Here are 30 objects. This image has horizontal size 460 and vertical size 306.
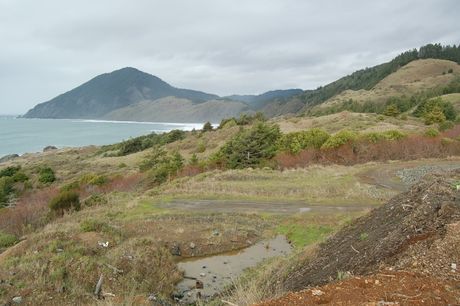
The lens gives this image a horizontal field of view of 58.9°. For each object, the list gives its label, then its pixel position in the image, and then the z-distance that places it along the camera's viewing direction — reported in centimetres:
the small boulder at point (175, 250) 2016
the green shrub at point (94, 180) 4831
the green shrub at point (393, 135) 4592
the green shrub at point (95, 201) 3234
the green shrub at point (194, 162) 5042
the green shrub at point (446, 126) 5924
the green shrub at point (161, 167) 4553
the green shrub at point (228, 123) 10097
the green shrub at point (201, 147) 8152
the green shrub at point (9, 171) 7019
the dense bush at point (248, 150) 4928
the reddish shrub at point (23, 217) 2762
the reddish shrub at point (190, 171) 4512
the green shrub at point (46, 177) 6560
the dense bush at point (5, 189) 5035
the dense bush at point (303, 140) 4725
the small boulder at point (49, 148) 14850
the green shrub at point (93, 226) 1980
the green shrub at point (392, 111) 10017
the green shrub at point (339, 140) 4450
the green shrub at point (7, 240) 2212
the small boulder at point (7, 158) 12680
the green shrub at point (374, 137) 4534
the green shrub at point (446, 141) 4300
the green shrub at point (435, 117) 8019
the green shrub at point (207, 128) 10621
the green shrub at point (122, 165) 8038
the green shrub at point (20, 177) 6331
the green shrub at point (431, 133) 4623
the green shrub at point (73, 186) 4441
